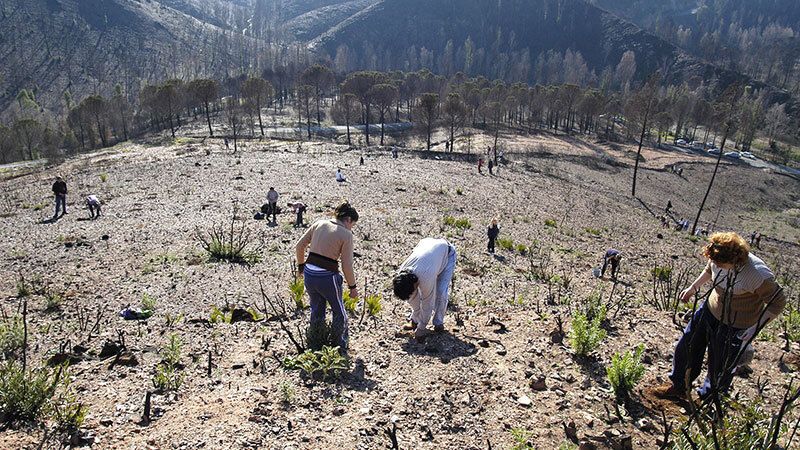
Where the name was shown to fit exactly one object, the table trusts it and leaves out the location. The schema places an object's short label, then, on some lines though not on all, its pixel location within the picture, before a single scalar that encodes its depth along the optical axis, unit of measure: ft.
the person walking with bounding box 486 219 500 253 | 52.75
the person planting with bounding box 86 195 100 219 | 57.36
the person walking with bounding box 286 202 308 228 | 55.76
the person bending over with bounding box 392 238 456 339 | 19.22
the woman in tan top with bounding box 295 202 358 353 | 18.28
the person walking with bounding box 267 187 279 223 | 56.54
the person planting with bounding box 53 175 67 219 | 57.72
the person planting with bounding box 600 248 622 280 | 45.21
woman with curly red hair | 14.25
